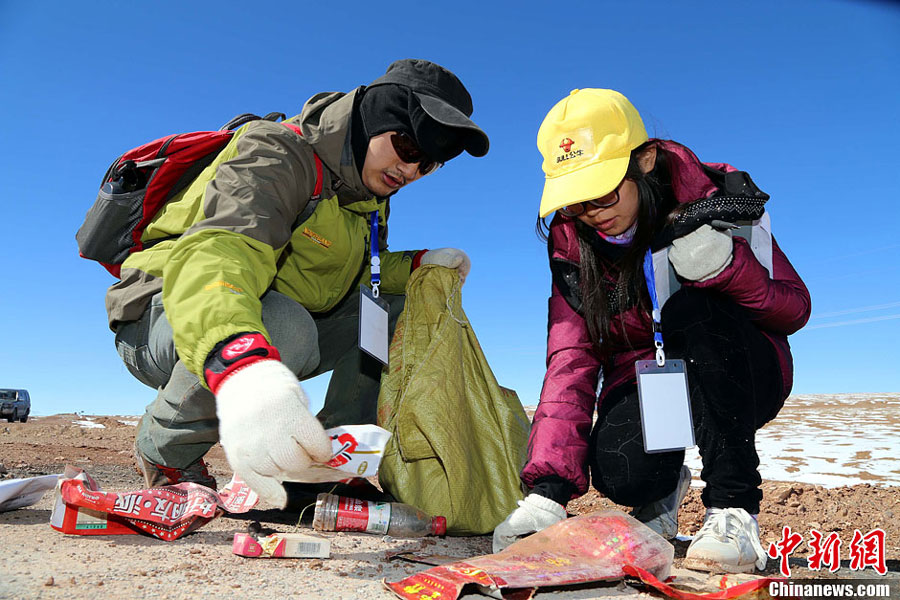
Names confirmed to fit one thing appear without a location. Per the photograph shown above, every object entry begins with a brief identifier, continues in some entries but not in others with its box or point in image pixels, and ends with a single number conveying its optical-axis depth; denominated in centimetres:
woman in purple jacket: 179
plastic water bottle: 184
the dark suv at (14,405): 1307
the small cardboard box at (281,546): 144
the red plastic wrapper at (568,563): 118
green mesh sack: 211
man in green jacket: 127
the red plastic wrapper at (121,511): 155
